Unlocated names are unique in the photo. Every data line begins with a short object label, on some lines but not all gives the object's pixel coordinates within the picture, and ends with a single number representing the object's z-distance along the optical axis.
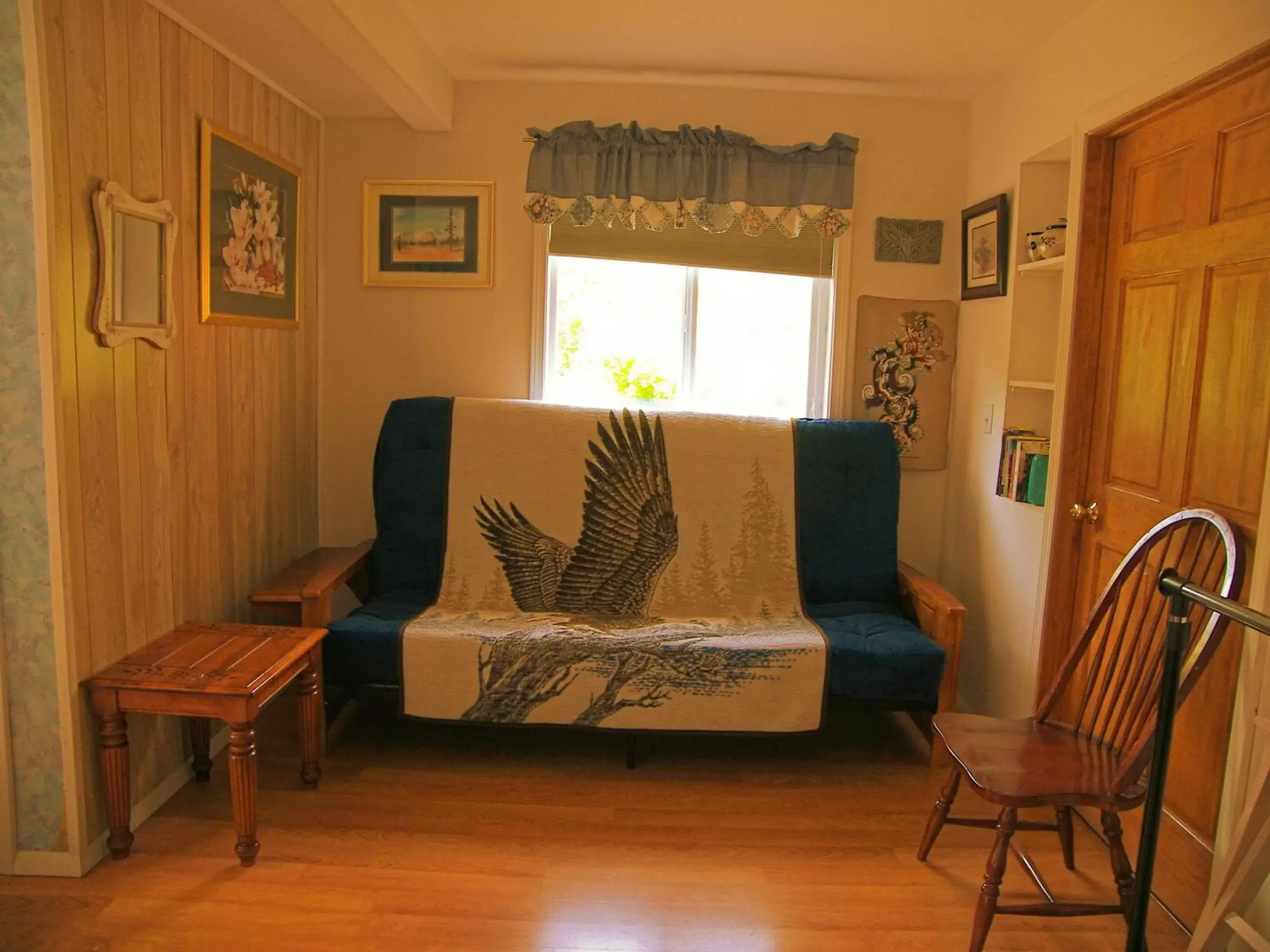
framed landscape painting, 3.53
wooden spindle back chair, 1.92
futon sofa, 3.15
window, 3.62
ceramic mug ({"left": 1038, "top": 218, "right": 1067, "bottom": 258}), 2.77
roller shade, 3.54
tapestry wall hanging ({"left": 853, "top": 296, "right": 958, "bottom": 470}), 3.56
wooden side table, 2.17
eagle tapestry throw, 3.17
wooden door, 1.99
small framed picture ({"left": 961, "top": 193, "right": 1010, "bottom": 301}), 3.12
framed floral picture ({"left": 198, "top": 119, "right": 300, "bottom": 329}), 2.67
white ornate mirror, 2.16
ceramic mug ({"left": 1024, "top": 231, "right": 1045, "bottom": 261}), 2.90
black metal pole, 1.46
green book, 2.82
